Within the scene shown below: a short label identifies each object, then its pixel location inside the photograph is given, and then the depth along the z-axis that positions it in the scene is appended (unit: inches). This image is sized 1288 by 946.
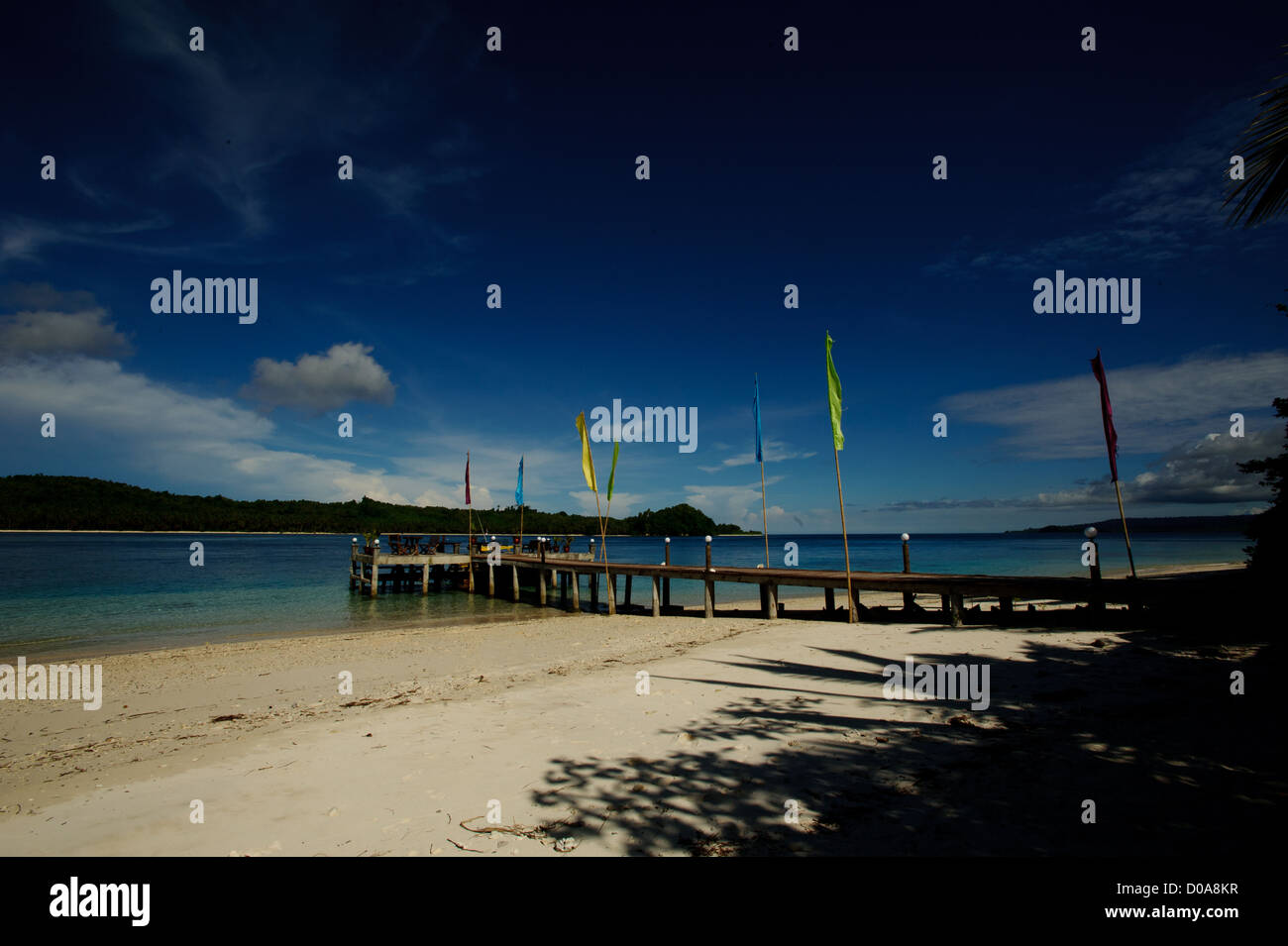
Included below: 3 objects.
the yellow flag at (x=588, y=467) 858.0
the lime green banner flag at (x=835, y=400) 617.9
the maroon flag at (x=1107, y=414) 574.4
